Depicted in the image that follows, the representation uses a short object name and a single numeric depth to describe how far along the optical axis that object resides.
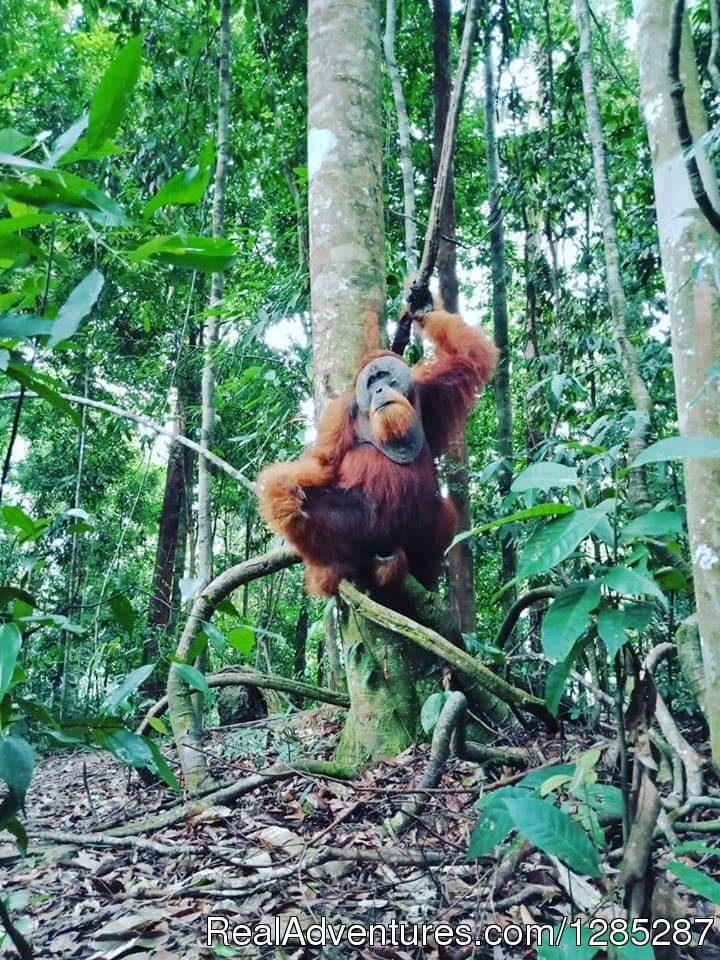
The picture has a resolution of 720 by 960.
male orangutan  3.40
